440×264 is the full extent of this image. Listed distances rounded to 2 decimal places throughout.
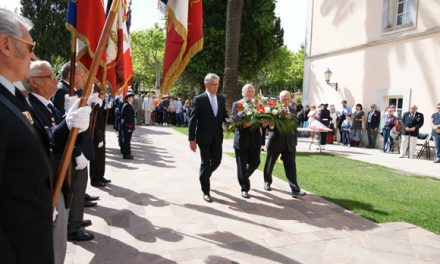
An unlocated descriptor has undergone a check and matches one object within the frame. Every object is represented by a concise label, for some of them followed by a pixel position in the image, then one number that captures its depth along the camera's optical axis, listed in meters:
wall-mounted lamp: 18.36
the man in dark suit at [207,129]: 5.91
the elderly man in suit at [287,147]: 6.40
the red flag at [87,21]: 3.69
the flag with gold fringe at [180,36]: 4.86
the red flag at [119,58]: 4.66
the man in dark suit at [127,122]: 9.85
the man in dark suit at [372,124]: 15.64
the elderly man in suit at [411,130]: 12.81
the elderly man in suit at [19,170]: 1.71
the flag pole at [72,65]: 3.29
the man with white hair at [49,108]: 2.58
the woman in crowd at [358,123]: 16.19
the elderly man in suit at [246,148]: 6.23
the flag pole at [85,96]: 2.37
